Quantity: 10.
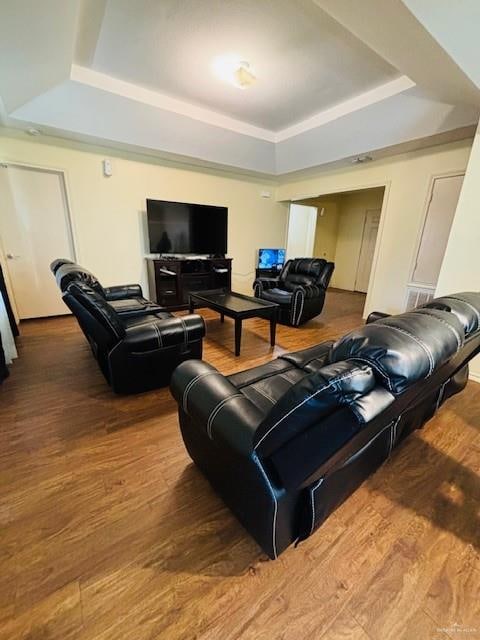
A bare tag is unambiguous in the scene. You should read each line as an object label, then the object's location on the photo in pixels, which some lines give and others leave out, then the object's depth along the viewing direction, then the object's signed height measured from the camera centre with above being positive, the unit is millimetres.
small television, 5605 -427
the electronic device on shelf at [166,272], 4285 -581
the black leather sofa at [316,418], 680 -622
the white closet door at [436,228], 3354 +203
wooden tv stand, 4324 -688
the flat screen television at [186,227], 4211 +134
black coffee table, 2740 -744
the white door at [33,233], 3434 -31
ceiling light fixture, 2483 +1595
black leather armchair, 3695 -723
